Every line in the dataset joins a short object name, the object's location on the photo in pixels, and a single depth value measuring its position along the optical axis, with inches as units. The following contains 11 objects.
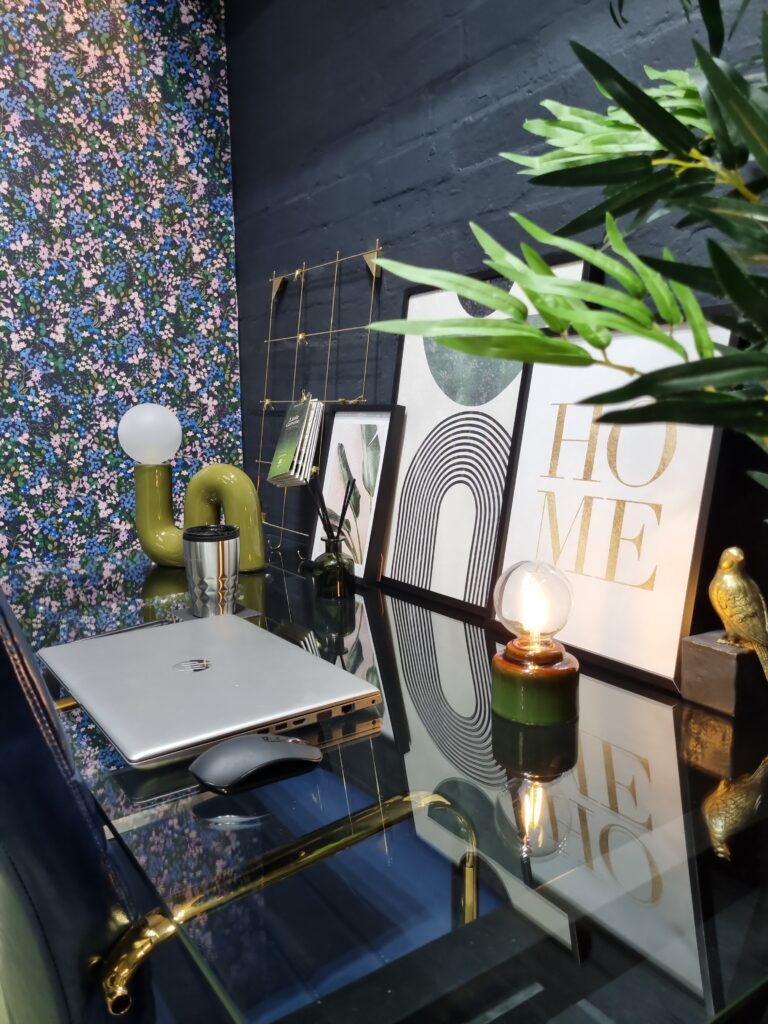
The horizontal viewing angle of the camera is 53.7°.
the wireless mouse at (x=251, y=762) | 25.8
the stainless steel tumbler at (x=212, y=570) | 49.4
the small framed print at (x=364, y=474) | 54.7
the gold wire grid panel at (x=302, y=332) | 63.2
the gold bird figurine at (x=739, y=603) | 30.4
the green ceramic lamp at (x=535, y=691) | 27.2
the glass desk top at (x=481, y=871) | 17.2
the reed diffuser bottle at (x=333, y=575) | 52.7
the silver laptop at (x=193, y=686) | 29.0
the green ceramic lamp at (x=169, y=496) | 60.5
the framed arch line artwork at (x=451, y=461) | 45.9
